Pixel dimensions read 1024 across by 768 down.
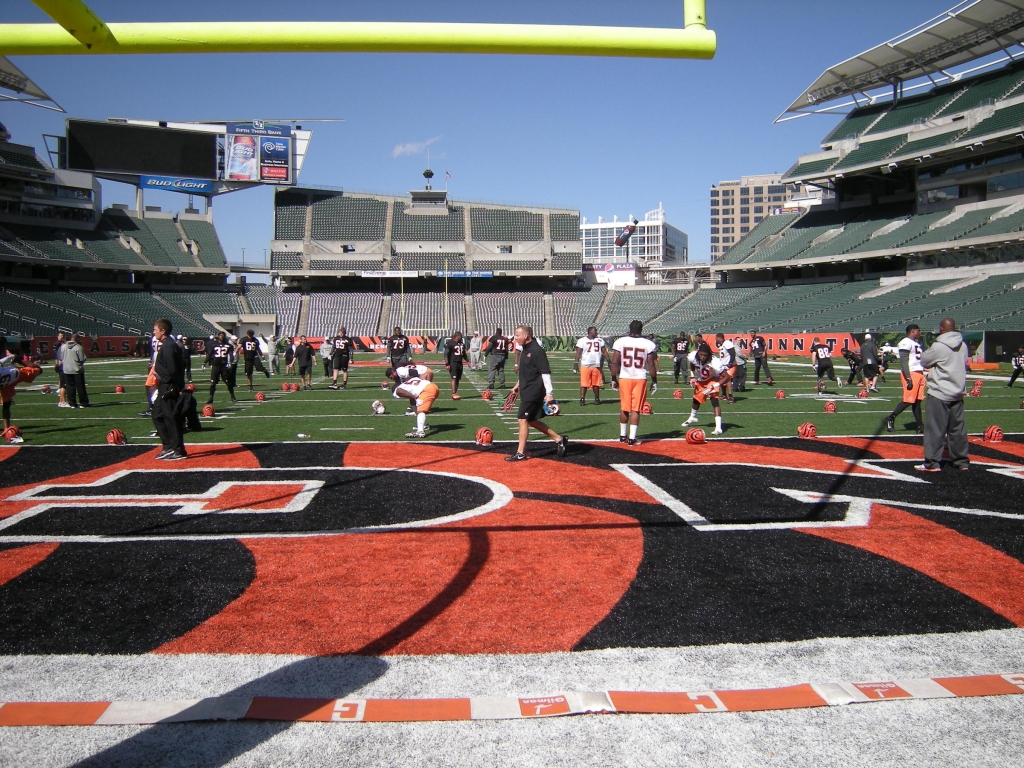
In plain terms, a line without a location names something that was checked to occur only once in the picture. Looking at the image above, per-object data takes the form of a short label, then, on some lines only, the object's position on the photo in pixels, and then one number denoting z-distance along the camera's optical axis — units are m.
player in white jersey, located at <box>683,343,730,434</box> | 12.55
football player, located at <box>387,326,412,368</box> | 19.34
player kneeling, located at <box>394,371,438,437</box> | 12.37
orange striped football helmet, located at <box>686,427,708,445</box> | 11.49
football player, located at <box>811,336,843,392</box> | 20.44
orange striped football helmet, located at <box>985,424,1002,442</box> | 11.53
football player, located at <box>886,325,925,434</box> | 12.21
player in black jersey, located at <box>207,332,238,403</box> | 17.92
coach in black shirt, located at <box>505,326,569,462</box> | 10.11
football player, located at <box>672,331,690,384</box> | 23.72
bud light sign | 56.06
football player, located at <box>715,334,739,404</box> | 13.45
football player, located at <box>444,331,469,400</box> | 19.28
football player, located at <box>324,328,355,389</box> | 22.94
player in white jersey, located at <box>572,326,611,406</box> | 16.95
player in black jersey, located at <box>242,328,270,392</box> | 22.62
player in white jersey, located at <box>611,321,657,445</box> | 10.95
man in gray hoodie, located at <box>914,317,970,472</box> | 8.80
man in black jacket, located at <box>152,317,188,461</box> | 9.88
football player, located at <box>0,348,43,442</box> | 12.00
